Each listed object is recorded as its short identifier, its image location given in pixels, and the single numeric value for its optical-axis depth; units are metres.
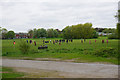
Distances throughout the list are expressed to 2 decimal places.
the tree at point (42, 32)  115.19
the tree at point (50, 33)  126.94
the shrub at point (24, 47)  23.67
